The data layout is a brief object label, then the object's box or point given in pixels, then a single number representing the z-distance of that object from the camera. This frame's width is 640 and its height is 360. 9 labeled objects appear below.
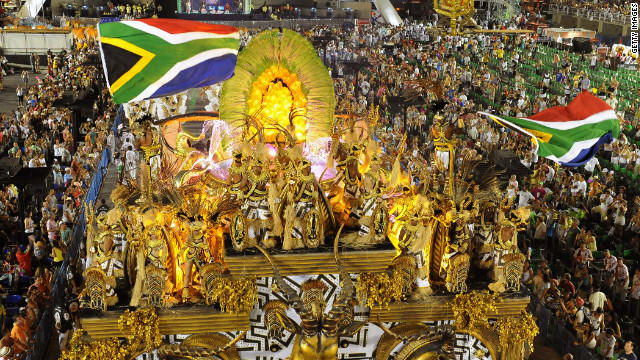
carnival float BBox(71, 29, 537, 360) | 11.95
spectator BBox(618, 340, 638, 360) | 14.81
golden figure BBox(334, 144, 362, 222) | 13.45
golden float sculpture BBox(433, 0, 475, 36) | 47.50
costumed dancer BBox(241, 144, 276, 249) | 12.57
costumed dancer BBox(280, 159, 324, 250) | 12.32
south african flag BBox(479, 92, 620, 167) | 13.34
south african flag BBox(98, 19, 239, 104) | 11.95
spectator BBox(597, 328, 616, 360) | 15.29
